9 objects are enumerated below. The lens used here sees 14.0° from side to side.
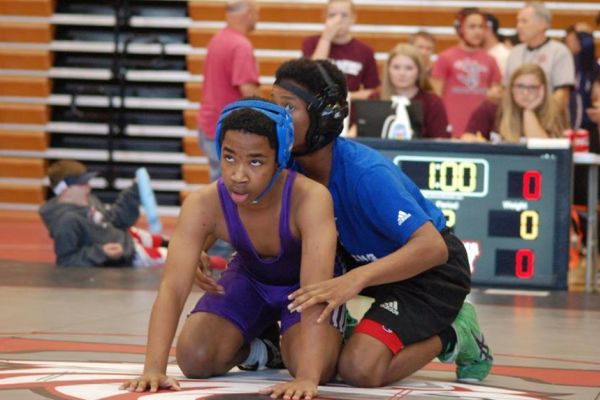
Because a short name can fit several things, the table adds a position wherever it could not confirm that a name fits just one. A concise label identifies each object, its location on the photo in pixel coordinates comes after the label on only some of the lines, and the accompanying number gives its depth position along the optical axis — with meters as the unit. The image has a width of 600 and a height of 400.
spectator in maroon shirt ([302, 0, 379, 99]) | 18.42
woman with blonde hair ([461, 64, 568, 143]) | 16.17
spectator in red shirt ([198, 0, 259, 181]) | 18.61
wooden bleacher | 25.61
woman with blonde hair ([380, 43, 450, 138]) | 16.64
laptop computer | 16.31
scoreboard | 15.49
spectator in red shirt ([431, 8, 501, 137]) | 19.84
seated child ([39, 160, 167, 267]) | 16.82
